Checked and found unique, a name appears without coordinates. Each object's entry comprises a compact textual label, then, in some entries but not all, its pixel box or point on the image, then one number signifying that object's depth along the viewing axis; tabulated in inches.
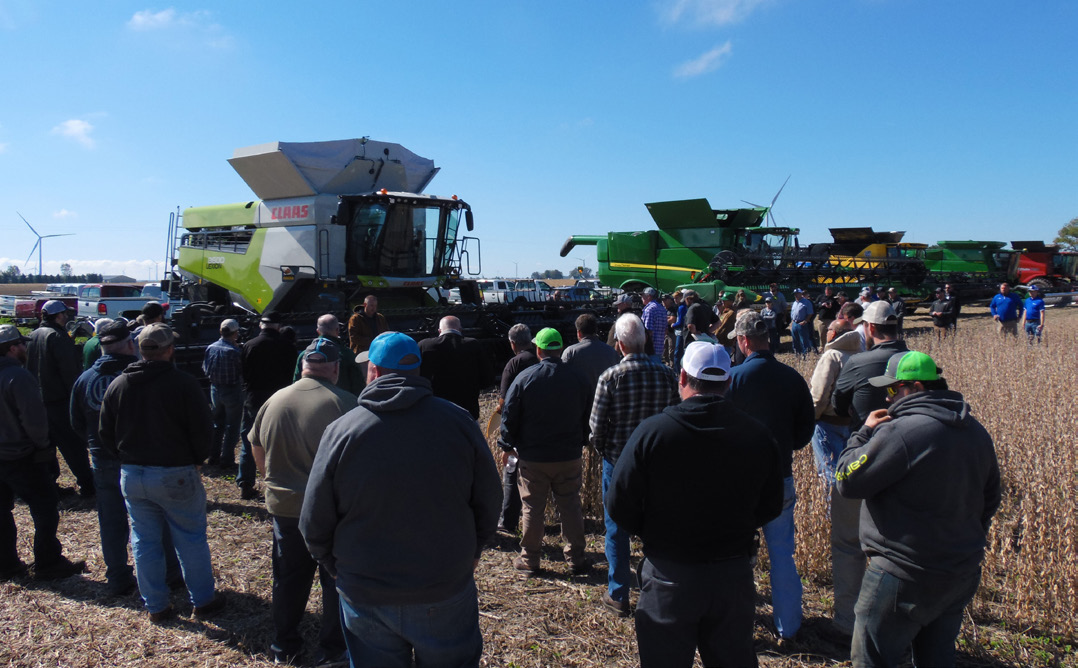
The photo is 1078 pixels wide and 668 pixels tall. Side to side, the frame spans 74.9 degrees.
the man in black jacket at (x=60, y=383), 243.6
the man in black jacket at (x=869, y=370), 145.8
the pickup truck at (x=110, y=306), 665.2
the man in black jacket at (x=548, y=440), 175.2
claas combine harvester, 461.7
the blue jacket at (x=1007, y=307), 516.1
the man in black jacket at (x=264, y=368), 247.1
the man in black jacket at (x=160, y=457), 150.0
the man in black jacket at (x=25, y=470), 177.9
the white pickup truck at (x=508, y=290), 1014.4
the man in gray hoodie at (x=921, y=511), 99.4
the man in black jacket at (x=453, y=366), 218.2
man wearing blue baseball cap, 94.9
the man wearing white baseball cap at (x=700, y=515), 97.3
